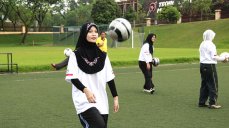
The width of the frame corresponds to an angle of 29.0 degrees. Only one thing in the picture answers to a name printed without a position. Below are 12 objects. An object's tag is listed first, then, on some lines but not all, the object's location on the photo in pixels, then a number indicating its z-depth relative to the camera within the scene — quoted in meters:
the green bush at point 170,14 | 69.88
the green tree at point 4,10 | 72.06
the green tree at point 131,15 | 81.00
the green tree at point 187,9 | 77.24
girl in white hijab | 9.96
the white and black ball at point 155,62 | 13.54
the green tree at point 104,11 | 78.12
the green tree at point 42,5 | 69.81
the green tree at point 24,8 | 69.62
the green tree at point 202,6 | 71.62
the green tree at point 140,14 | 85.64
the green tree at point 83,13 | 108.62
